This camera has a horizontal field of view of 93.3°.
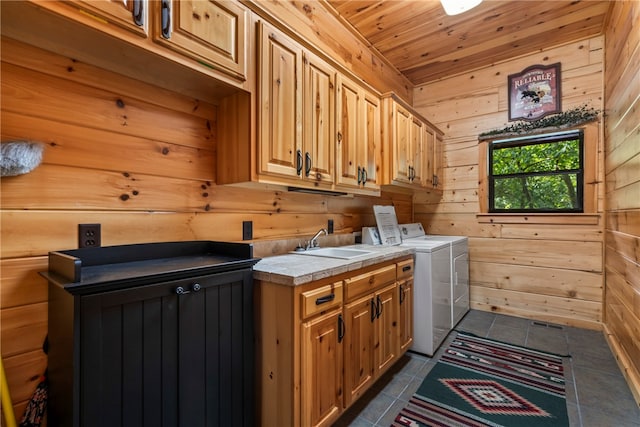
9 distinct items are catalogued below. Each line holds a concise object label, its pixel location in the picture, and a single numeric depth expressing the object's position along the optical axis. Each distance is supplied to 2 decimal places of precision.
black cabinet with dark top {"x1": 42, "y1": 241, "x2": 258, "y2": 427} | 0.97
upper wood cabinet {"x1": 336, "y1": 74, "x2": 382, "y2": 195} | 2.20
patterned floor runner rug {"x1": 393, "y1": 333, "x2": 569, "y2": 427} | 1.74
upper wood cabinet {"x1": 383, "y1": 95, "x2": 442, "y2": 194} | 2.73
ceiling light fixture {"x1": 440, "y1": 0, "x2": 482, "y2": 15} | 2.26
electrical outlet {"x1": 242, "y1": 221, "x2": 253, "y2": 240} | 1.92
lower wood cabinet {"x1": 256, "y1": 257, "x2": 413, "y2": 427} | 1.39
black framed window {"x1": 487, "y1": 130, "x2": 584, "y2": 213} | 3.17
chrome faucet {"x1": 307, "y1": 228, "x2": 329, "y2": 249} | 2.35
